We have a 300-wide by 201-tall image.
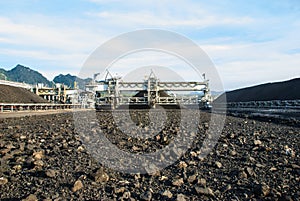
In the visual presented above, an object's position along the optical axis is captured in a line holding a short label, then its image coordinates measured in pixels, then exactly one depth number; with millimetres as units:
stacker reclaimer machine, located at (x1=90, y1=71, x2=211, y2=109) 42204
